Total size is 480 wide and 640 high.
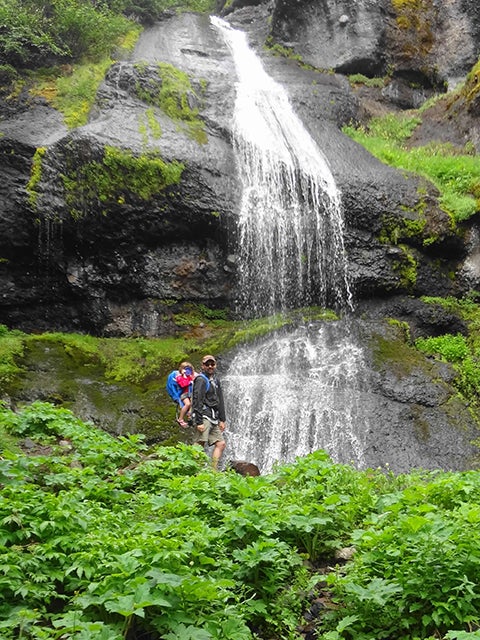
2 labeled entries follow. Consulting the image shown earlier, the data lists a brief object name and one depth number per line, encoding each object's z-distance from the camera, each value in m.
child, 8.75
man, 7.75
